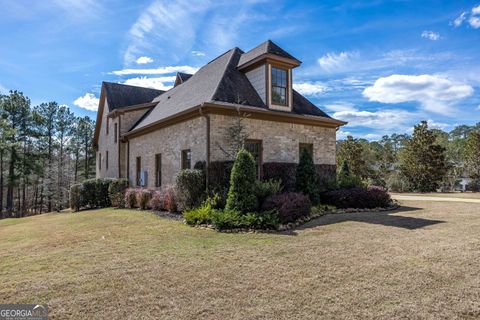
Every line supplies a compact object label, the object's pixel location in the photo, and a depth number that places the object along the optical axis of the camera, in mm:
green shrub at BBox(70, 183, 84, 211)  17125
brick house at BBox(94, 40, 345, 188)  12000
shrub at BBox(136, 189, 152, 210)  13578
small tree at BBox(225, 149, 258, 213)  9039
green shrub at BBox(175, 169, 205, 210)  11141
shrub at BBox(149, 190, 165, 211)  12648
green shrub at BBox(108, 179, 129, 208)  15711
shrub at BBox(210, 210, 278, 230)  8102
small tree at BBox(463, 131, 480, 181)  29859
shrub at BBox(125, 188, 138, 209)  14586
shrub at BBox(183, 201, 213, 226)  9031
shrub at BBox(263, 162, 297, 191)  12516
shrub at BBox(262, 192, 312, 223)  8719
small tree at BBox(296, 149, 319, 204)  11812
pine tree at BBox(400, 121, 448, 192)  28031
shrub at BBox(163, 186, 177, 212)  11859
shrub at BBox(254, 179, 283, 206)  9953
